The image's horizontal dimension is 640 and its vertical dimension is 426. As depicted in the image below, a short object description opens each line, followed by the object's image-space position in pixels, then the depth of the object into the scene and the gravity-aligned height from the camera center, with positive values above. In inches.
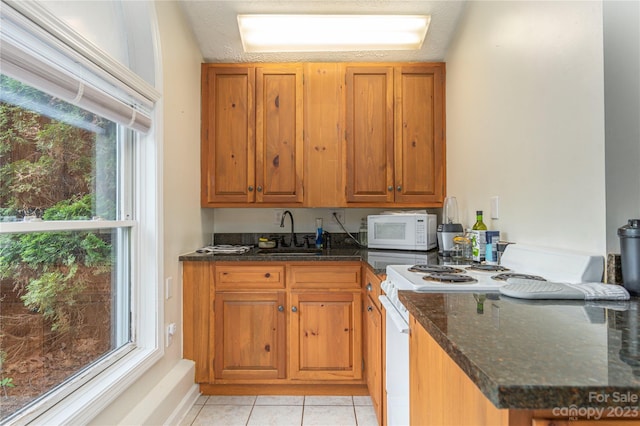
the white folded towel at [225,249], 87.4 -9.8
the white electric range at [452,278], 38.6 -8.9
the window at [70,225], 39.6 -1.5
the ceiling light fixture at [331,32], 86.0 +51.6
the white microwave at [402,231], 87.0 -4.9
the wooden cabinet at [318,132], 96.6 +25.1
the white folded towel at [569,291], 32.7 -8.2
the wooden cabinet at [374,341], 63.7 -28.1
